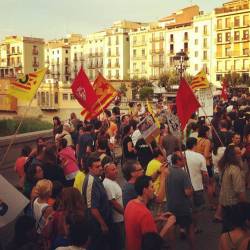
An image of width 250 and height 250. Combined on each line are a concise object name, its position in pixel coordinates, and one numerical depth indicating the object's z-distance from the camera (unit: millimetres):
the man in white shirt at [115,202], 3973
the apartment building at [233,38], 50297
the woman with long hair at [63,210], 3259
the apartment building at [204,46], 53638
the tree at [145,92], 46595
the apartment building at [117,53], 64925
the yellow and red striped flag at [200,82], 9340
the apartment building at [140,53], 61088
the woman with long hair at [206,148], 5936
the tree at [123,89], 53457
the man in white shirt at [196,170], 4910
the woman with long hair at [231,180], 4428
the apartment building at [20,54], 74813
